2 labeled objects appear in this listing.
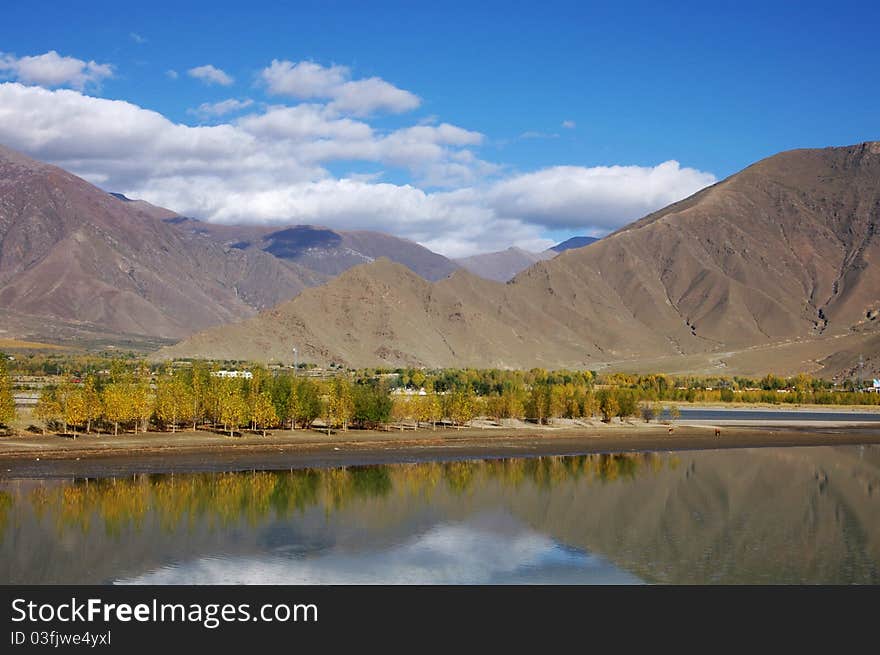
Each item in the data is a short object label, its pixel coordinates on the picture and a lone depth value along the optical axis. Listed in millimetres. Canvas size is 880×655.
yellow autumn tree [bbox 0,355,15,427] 66875
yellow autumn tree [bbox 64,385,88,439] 70188
